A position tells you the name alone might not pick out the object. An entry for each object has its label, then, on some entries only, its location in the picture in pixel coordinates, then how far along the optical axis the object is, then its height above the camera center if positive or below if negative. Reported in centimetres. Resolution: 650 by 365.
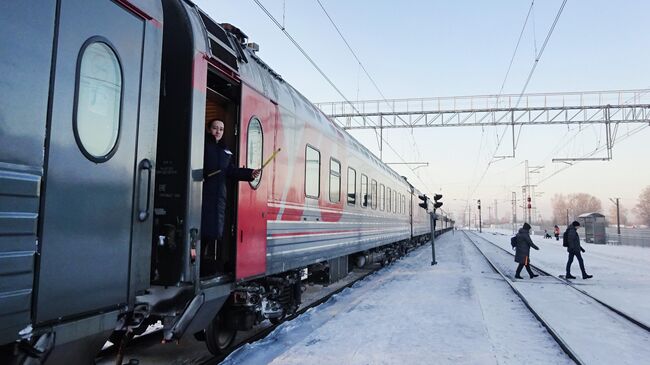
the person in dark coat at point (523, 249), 1343 -72
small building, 3244 -9
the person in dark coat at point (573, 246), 1341 -60
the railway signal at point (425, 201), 1772 +94
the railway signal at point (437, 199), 1803 +101
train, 243 +31
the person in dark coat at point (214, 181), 447 +40
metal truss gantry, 2136 +555
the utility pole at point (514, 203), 6940 +351
